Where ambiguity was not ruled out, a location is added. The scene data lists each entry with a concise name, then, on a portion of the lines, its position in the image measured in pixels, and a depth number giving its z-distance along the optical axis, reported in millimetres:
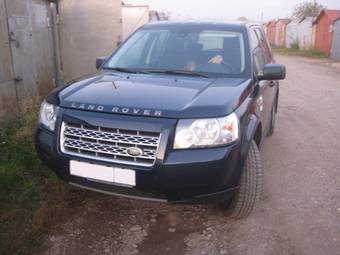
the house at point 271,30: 45094
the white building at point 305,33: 30828
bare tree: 50000
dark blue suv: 2625
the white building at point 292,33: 35250
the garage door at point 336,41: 22434
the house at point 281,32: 39656
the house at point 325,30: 25625
